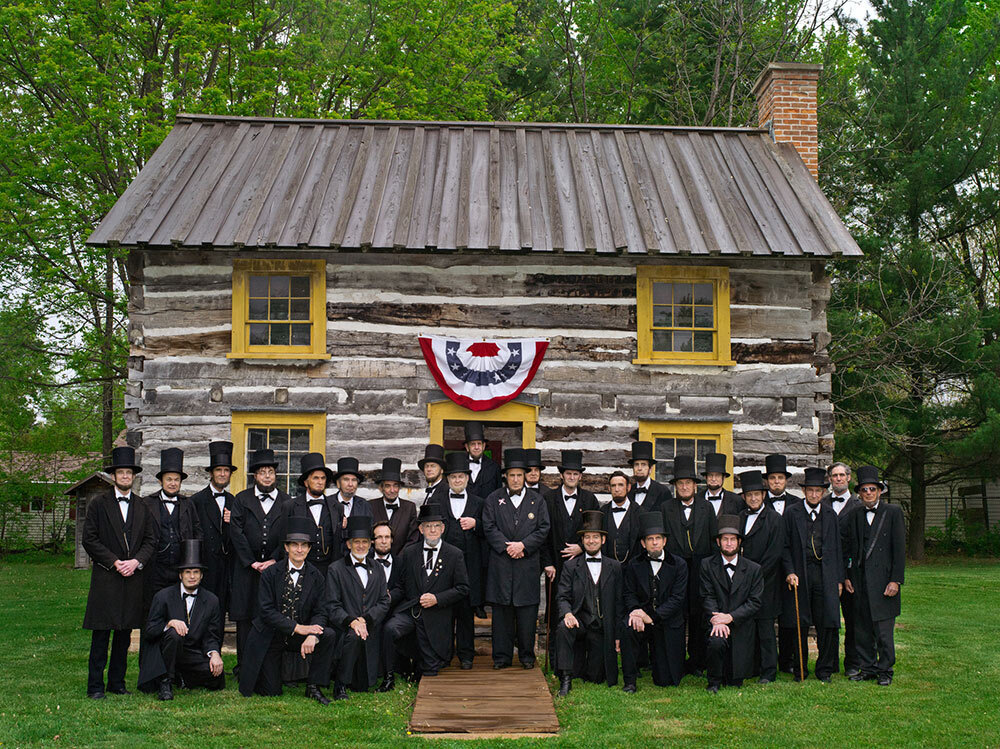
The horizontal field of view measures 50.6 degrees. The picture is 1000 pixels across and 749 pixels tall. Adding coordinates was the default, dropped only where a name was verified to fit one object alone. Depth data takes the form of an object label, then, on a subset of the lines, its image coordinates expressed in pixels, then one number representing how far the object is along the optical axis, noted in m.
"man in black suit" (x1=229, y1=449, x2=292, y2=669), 9.93
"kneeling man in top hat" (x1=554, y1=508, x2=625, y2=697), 9.45
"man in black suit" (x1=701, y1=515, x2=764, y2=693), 9.41
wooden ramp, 7.86
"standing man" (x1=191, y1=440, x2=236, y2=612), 10.15
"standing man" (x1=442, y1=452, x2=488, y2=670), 10.24
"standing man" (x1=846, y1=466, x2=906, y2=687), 9.66
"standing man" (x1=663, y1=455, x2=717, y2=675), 10.05
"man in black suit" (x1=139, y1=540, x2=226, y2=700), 8.95
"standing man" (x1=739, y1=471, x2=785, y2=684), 9.70
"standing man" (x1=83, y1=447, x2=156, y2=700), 9.01
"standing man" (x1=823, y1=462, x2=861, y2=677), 9.94
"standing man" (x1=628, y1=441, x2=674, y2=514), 10.52
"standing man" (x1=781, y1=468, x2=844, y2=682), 9.84
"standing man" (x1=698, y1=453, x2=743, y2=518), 10.42
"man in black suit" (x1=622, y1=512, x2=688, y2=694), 9.38
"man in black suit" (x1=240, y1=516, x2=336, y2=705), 8.97
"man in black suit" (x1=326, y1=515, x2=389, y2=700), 9.09
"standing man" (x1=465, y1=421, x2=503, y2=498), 11.18
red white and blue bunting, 12.05
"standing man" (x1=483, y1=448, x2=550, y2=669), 10.07
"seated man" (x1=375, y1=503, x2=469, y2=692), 9.67
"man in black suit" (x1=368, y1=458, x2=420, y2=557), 10.51
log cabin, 12.12
